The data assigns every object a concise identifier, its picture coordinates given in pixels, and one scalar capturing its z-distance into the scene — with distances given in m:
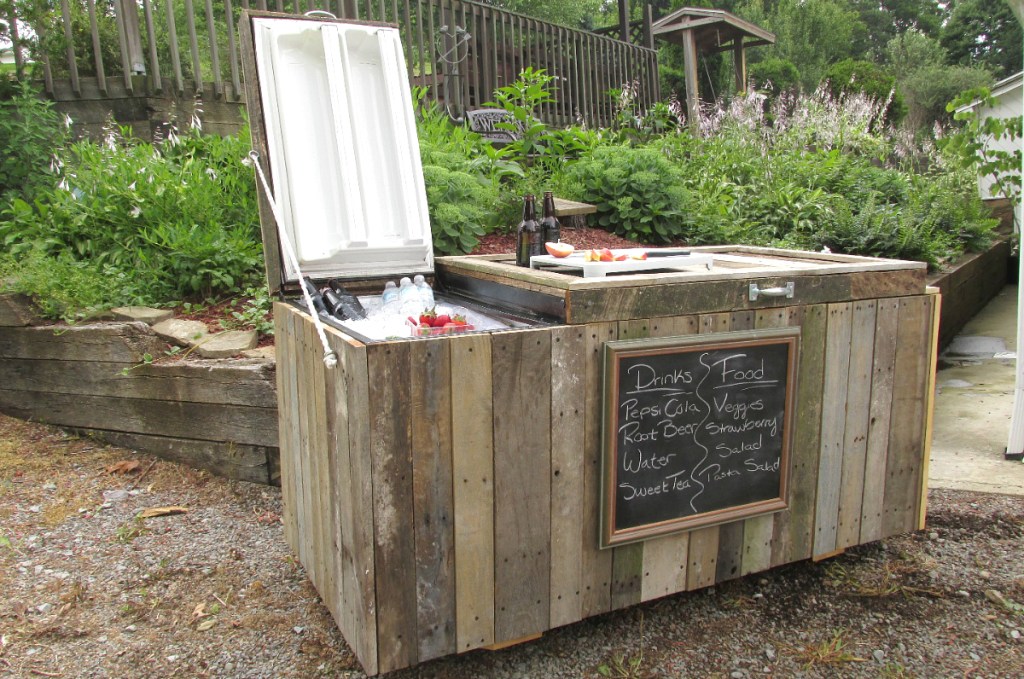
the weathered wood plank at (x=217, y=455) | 3.73
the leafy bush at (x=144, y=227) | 4.21
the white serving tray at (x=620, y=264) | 2.38
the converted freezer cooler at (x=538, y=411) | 2.07
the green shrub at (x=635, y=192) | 5.28
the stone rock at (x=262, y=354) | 3.67
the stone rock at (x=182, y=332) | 3.85
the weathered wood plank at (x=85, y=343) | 3.87
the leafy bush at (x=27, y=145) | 4.89
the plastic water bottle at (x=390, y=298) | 2.79
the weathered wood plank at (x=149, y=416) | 3.67
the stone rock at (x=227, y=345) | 3.74
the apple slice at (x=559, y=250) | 2.75
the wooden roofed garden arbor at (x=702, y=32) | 11.98
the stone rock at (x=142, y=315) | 3.97
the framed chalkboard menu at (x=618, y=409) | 2.25
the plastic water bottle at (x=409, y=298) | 2.74
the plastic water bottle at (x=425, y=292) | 2.79
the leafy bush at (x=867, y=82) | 18.05
